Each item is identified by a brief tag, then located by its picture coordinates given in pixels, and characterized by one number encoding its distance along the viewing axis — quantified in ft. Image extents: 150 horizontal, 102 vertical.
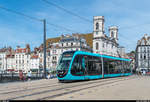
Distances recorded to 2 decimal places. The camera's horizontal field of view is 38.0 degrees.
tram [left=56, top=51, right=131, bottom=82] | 64.13
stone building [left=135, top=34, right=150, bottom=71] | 287.69
